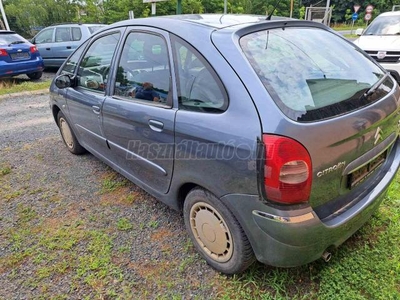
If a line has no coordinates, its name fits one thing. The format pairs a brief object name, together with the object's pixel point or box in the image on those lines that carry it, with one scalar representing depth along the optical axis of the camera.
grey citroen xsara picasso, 1.49
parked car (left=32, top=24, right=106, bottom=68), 9.34
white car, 6.07
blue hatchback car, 7.91
